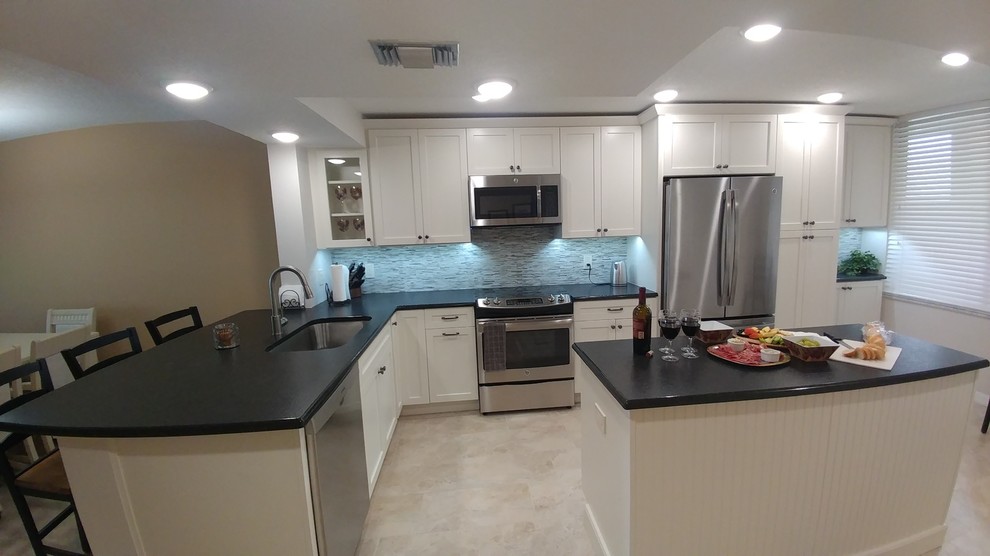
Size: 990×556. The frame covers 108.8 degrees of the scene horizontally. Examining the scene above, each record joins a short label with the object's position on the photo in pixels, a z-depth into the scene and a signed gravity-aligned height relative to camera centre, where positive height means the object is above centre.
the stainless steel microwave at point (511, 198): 3.03 +0.34
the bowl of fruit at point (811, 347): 1.48 -0.51
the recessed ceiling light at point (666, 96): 2.64 +1.03
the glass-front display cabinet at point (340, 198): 3.01 +0.40
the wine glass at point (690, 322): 1.56 -0.40
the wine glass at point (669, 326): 1.58 -0.42
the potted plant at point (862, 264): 3.55 -0.40
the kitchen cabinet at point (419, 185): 3.02 +0.48
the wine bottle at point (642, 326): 1.57 -0.41
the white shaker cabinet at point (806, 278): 3.13 -0.46
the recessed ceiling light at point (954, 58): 1.70 +0.81
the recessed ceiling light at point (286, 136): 2.45 +0.77
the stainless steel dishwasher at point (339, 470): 1.30 -0.94
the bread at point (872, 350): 1.48 -0.53
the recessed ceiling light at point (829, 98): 2.78 +1.01
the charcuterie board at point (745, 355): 1.48 -0.55
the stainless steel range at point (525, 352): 2.87 -0.94
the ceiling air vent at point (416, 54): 1.31 +0.71
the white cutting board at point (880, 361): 1.44 -0.57
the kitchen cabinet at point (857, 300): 3.44 -0.74
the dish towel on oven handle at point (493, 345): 2.85 -0.86
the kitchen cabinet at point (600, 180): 3.15 +0.48
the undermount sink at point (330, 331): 2.44 -0.61
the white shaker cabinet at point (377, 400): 2.02 -1.00
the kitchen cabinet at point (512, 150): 3.07 +0.76
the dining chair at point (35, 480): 1.49 -0.99
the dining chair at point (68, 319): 3.29 -0.59
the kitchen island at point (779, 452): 1.32 -0.89
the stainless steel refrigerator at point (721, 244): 2.90 -0.12
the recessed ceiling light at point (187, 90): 1.57 +0.72
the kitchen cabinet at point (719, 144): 2.92 +0.71
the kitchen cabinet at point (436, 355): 2.93 -0.95
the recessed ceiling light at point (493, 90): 1.72 +0.74
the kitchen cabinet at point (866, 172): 3.37 +0.49
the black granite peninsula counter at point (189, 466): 1.18 -0.74
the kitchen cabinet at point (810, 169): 3.03 +0.49
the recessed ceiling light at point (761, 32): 1.44 +0.81
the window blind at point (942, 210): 2.91 +0.10
